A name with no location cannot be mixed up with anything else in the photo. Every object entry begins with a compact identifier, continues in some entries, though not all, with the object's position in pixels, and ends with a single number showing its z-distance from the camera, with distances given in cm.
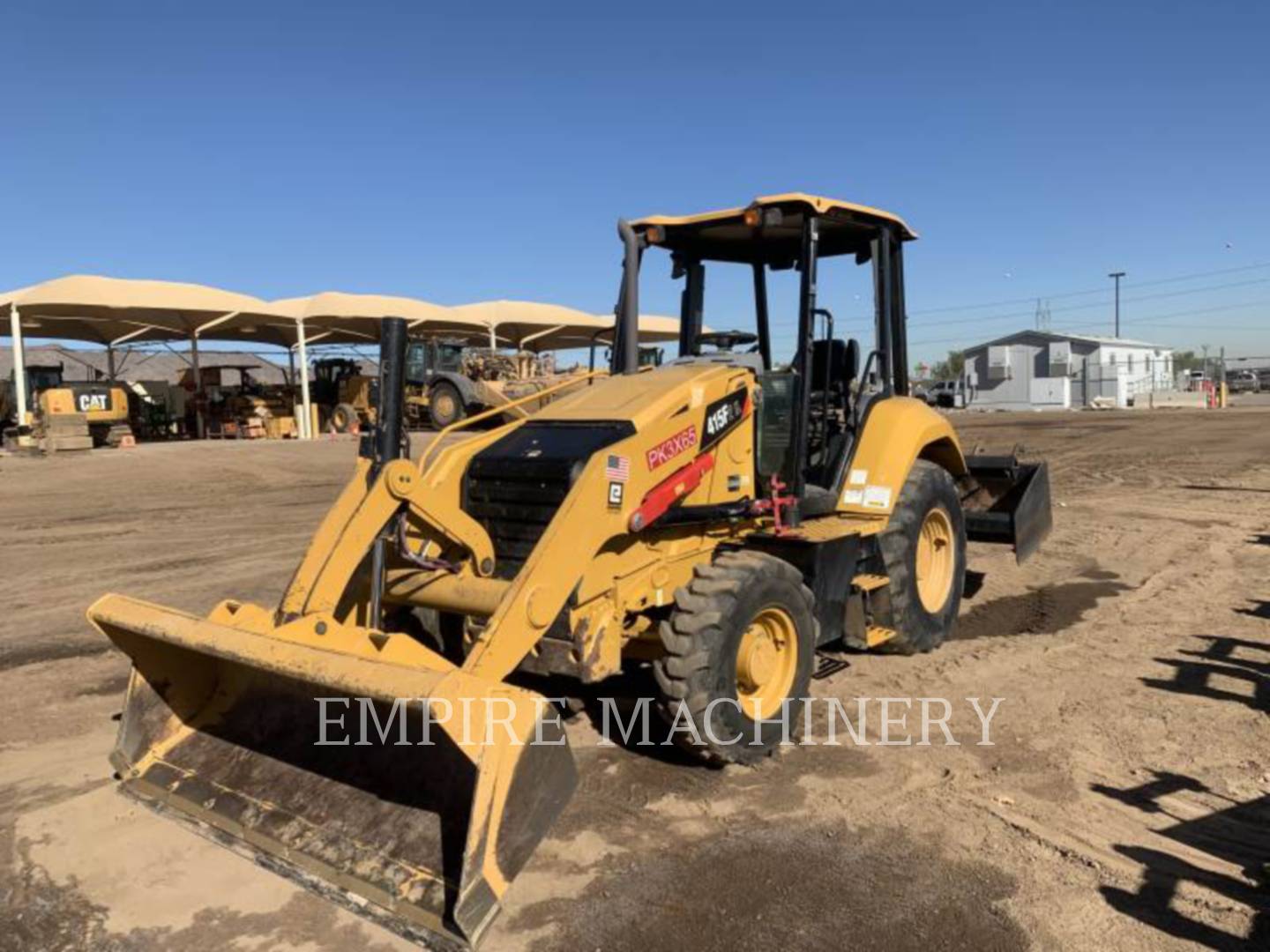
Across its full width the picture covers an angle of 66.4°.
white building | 4266
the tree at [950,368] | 6476
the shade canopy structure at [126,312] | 2816
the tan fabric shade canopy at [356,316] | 3378
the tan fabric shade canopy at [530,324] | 3941
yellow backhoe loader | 321
